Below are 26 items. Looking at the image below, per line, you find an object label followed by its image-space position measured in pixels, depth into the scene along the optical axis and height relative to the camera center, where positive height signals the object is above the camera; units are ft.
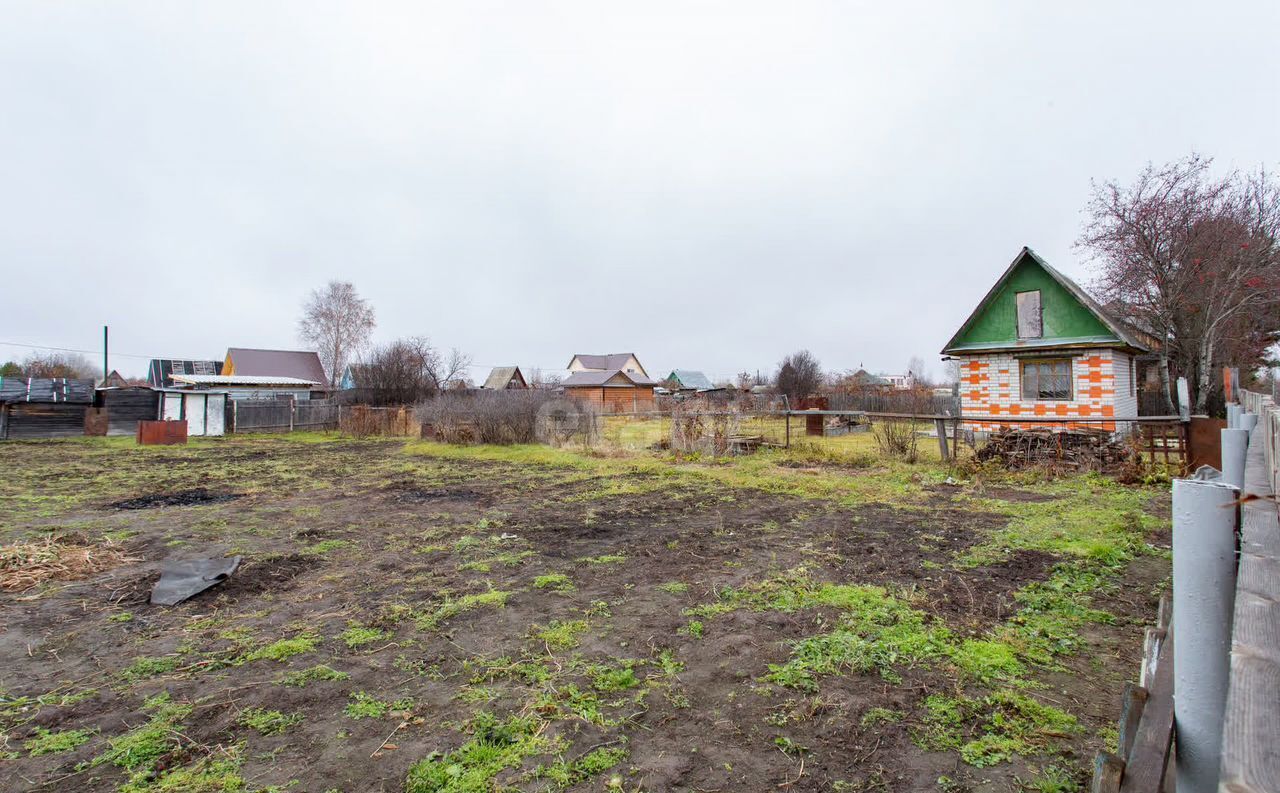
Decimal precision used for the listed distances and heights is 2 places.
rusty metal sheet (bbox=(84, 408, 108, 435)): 74.23 -0.41
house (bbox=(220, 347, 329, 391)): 122.31 +11.60
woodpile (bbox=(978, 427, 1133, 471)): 32.83 -2.58
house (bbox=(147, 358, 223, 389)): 121.39 +11.39
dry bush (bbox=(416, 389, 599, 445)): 54.19 -0.59
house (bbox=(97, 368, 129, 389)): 179.65 +12.68
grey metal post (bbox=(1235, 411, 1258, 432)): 12.74 -0.35
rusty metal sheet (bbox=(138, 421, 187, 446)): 63.46 -1.82
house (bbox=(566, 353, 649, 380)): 181.88 +16.27
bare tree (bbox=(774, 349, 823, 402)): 117.70 +7.59
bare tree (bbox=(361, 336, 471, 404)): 86.48 +5.97
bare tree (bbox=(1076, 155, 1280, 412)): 48.85 +12.80
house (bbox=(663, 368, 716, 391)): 187.52 +11.35
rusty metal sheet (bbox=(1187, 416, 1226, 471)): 28.35 -1.84
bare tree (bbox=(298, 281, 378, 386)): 142.61 +23.40
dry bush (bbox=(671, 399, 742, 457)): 45.39 -1.34
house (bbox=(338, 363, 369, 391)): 87.25 +6.47
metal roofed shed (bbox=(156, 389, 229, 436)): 74.23 +1.07
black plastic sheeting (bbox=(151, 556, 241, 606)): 14.67 -4.50
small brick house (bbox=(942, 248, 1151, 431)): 49.03 +5.20
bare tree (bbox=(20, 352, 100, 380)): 141.73 +14.69
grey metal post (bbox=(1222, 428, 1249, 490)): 7.18 -0.67
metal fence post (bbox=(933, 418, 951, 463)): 36.52 -2.03
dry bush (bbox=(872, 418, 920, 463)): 38.68 -2.14
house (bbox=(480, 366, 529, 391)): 151.43 +9.96
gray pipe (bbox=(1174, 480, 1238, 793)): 3.52 -1.39
